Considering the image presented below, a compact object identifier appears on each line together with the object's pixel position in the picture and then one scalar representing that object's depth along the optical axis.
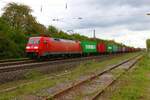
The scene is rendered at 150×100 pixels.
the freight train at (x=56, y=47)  15.93
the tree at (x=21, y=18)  33.87
